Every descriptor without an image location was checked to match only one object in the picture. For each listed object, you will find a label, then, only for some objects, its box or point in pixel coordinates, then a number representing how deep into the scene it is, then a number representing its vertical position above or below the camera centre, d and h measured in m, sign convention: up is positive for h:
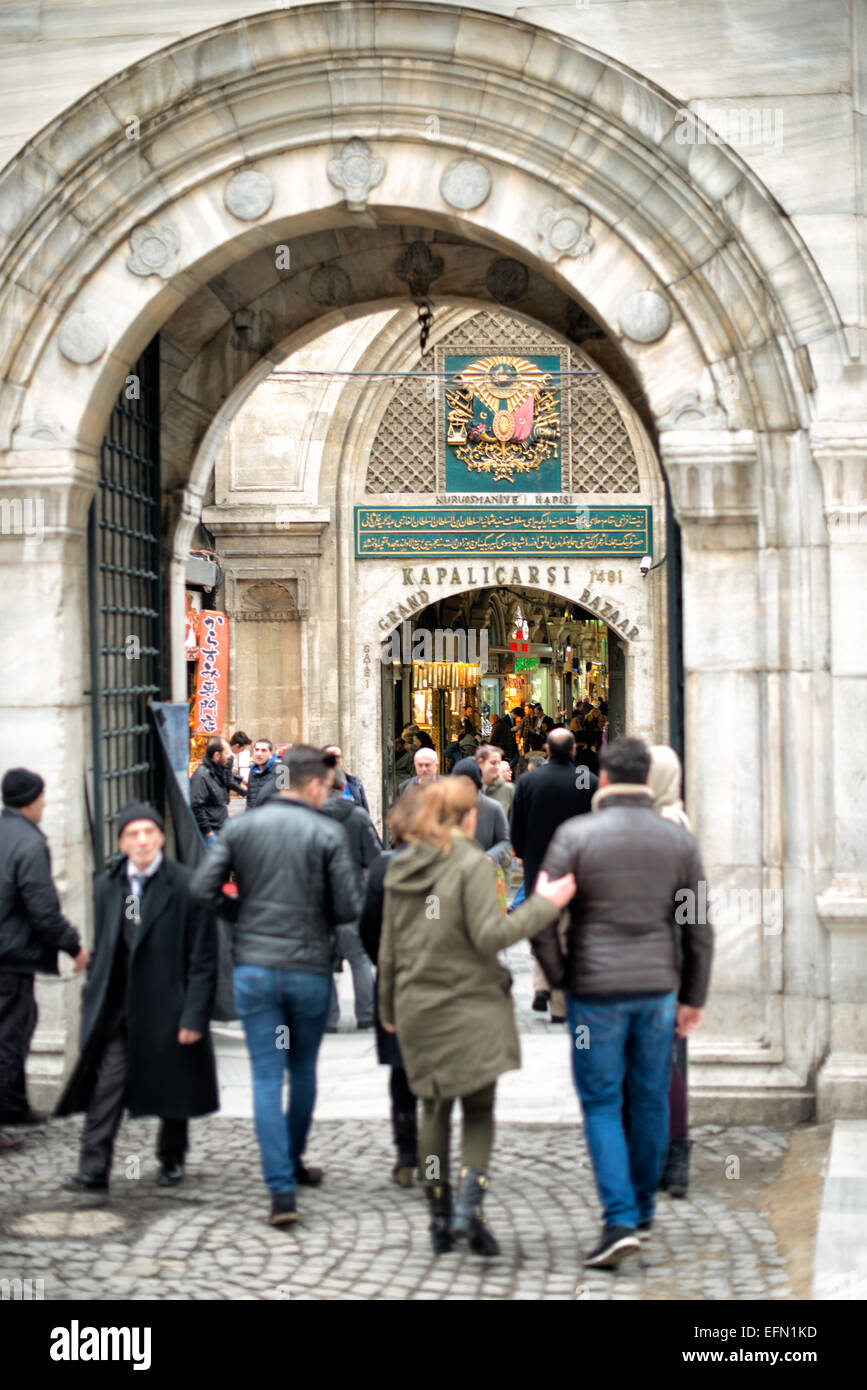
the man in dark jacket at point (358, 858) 8.55 -0.90
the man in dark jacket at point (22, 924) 6.20 -0.87
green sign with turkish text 19.58 +1.98
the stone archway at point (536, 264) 6.53 +1.83
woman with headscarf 5.65 -0.46
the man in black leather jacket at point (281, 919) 5.22 -0.74
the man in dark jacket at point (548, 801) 8.63 -0.59
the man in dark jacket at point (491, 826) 9.00 -0.76
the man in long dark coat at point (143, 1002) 5.49 -1.05
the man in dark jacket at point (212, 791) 11.31 -0.67
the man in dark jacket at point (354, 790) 10.67 -0.63
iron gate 8.05 +0.54
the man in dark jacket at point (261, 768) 11.03 -0.51
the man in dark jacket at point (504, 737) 23.17 -0.65
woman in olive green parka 4.81 -0.88
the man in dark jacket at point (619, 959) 4.83 -0.82
